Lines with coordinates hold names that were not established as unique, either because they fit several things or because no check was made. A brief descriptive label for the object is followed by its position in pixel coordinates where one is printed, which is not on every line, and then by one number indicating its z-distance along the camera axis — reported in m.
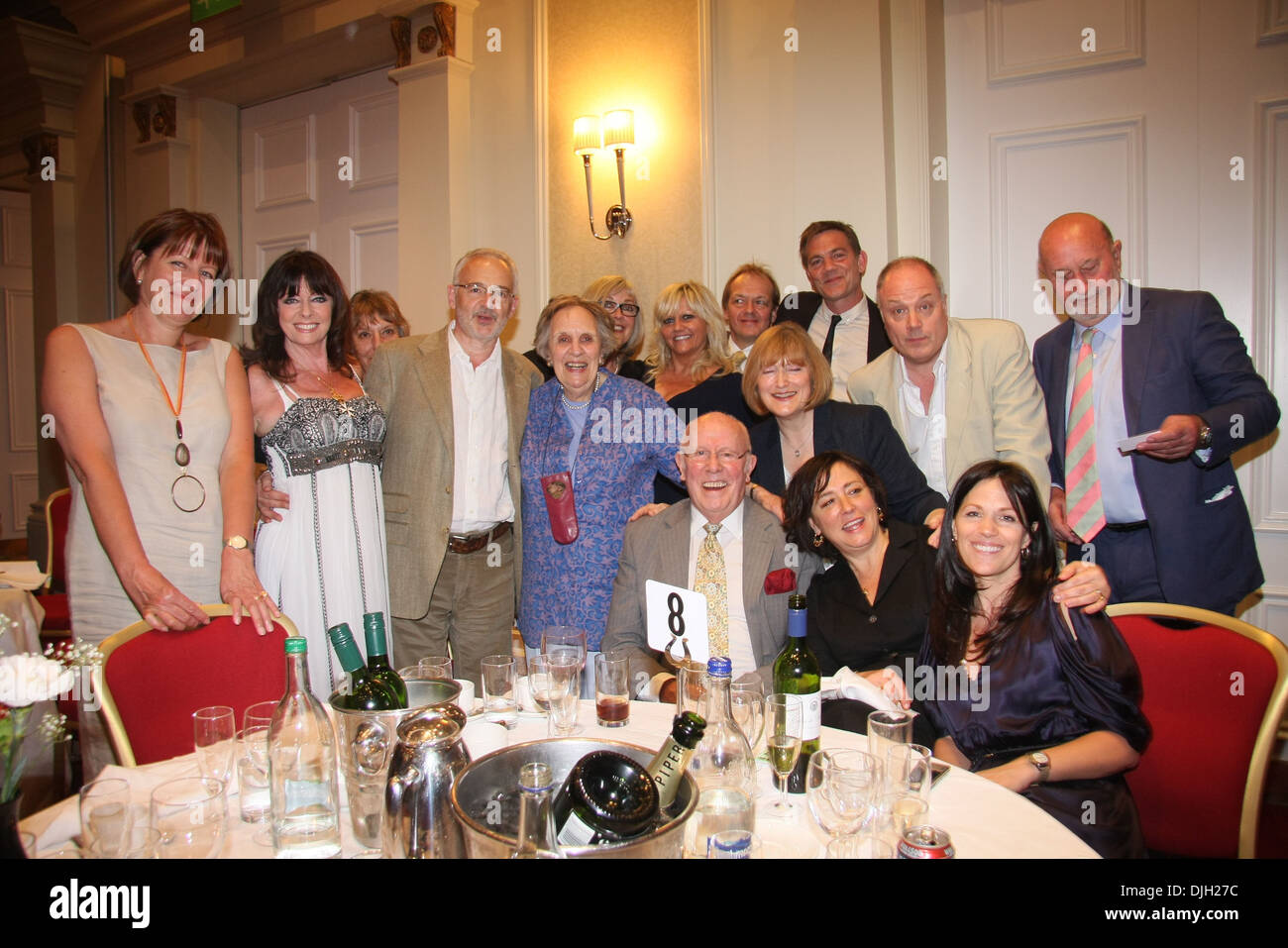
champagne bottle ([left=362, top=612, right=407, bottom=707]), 1.50
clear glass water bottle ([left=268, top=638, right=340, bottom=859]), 1.25
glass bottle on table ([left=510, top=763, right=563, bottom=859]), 1.06
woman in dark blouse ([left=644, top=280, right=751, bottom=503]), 3.60
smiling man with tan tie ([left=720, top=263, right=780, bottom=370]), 3.72
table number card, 1.98
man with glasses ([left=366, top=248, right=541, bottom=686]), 2.86
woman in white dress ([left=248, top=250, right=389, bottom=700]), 2.63
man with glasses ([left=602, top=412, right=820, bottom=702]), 2.43
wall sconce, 4.46
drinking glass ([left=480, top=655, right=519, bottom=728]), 1.81
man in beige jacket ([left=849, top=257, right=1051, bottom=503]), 2.78
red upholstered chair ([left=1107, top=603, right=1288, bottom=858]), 1.74
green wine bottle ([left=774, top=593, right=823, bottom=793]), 1.50
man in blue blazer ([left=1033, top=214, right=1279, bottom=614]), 2.56
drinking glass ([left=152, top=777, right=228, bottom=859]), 1.14
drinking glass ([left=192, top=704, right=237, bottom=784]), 1.44
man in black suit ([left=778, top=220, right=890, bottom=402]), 3.55
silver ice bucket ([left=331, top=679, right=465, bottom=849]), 1.26
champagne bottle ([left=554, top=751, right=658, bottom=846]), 1.03
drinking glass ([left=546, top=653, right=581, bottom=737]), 1.64
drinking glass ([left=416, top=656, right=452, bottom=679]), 1.70
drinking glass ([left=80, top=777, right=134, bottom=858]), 1.08
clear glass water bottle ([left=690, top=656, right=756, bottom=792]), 1.38
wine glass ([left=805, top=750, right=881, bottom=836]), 1.22
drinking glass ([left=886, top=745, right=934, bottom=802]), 1.32
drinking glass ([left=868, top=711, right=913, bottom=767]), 1.39
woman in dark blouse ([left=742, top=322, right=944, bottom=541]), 2.74
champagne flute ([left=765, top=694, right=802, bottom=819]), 1.46
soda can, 1.17
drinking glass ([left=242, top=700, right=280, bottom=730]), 1.45
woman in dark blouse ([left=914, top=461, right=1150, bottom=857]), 1.71
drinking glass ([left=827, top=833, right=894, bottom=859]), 1.21
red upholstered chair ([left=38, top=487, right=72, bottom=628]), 4.12
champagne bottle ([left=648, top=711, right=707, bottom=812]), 1.13
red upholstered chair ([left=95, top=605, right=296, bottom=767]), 1.85
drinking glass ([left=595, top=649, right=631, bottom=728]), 1.72
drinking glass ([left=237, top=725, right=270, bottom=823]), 1.37
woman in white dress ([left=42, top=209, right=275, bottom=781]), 2.24
